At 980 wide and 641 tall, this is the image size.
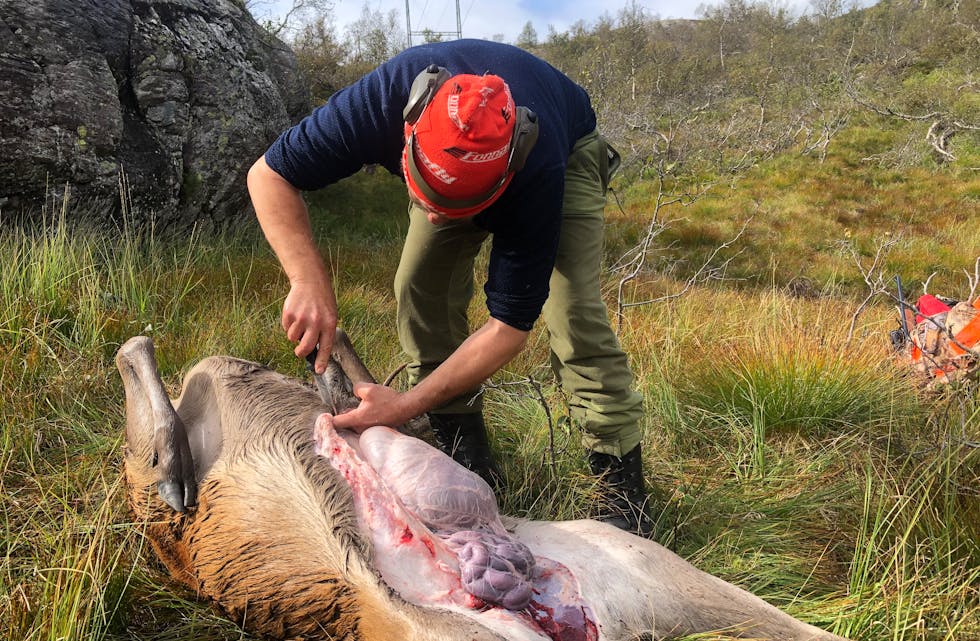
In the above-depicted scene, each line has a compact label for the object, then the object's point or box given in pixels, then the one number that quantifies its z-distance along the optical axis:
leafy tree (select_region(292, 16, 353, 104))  9.74
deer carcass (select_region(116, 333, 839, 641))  1.69
